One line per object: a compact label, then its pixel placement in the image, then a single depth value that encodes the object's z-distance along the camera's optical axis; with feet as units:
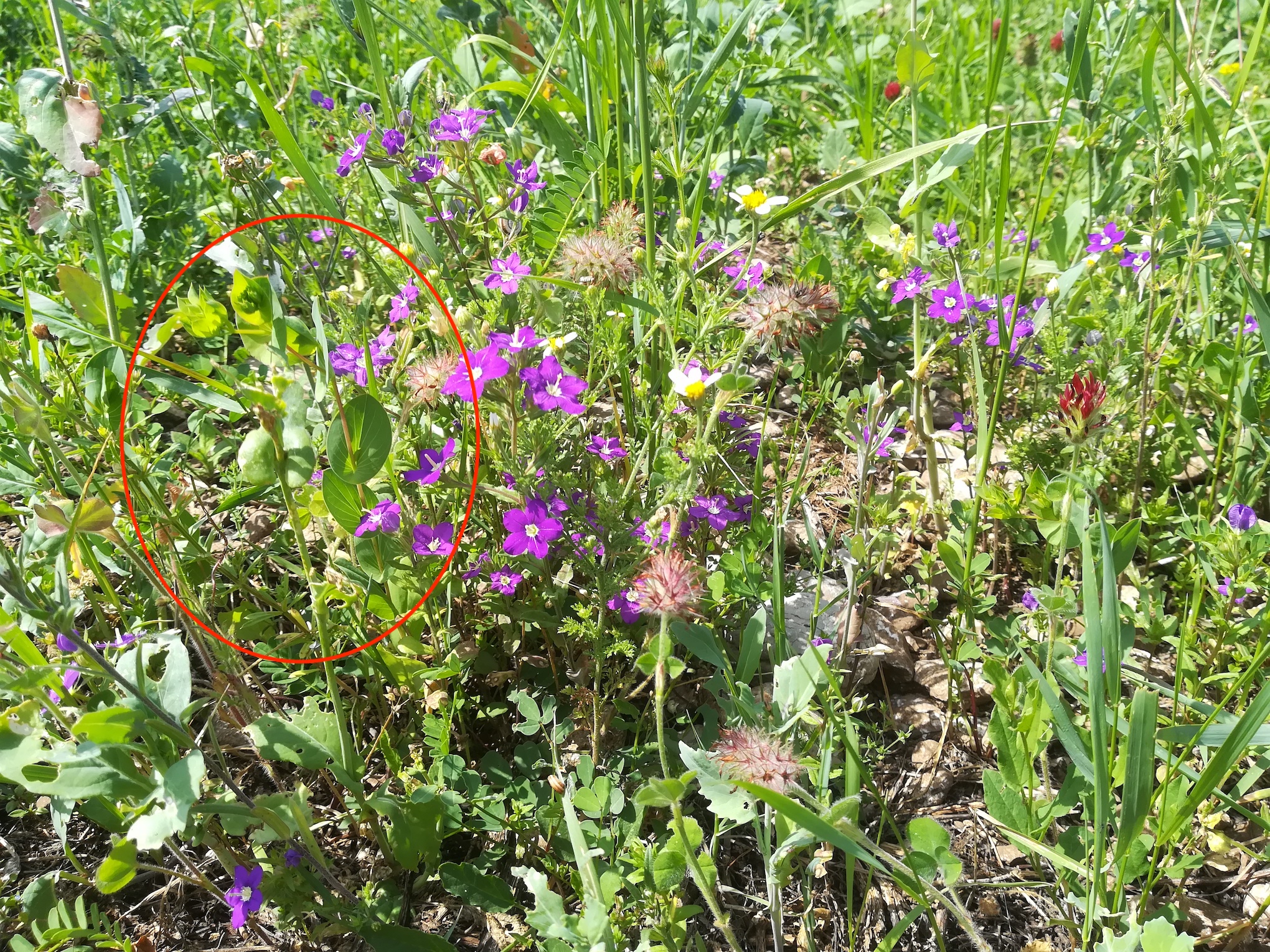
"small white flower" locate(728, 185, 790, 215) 1.20
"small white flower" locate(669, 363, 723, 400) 0.99
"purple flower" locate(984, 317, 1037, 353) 1.47
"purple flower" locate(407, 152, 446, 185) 1.28
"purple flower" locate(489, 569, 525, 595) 1.12
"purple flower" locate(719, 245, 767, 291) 1.30
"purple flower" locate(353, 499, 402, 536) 1.07
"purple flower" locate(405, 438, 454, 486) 1.08
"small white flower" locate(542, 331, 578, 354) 1.15
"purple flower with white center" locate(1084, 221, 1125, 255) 1.65
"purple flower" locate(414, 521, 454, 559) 1.09
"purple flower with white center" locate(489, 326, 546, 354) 1.08
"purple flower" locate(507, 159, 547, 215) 1.36
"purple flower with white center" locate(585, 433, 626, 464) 1.20
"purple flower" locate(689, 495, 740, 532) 1.16
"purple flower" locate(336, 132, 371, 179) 1.32
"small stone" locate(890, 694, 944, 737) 1.25
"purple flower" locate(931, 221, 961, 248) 1.50
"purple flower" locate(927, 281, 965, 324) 1.42
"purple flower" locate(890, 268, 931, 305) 1.35
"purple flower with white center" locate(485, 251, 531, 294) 1.23
